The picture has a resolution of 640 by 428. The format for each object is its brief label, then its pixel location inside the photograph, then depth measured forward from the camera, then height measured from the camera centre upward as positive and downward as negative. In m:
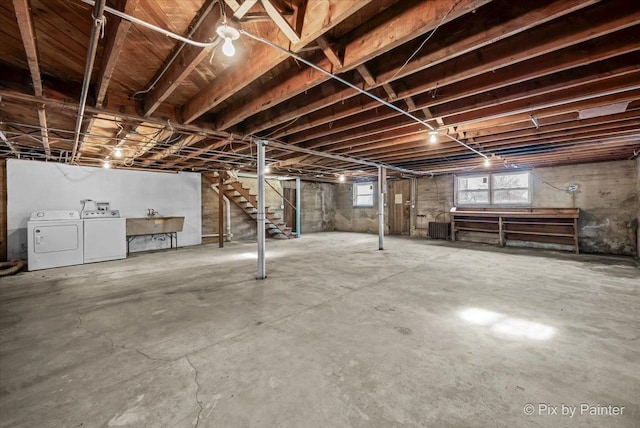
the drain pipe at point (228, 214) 8.77 -0.02
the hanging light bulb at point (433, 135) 3.80 +1.16
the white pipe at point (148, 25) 1.40 +1.08
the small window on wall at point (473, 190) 8.12 +0.70
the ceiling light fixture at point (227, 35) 1.54 +1.08
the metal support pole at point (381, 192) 6.94 +0.55
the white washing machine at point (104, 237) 5.49 -0.49
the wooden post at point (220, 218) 7.59 -0.13
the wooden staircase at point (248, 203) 8.30 +0.34
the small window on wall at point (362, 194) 11.26 +0.78
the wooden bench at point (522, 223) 6.60 -0.32
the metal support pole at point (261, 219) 4.14 -0.09
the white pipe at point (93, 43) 1.43 +1.10
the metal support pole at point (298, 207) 9.25 +0.21
